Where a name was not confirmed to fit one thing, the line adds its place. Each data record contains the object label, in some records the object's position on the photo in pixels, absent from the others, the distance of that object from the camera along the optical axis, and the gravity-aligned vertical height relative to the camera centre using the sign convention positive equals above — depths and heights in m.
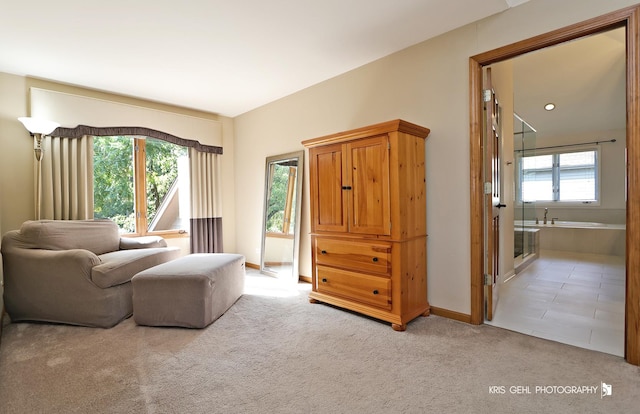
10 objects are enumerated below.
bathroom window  5.73 +0.49
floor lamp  3.05 +0.78
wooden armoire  2.37 -0.14
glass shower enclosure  4.37 -0.16
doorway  1.76 +0.37
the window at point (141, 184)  3.92 +0.30
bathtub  4.74 -0.58
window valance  3.46 +0.91
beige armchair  2.48 -0.61
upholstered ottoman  2.43 -0.73
